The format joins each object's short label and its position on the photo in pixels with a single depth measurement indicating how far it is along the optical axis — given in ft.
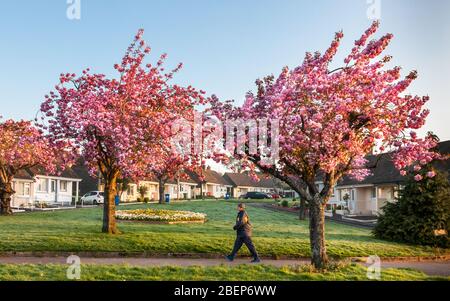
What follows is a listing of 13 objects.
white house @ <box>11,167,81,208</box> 163.63
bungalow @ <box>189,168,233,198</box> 320.19
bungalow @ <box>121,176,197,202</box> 232.32
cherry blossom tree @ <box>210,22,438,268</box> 44.75
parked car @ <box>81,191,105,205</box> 189.30
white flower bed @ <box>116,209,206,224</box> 98.63
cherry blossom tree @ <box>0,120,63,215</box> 113.70
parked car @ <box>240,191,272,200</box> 269.64
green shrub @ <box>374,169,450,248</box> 74.28
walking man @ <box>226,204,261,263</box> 52.60
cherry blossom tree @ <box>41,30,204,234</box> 65.51
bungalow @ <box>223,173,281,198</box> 376.00
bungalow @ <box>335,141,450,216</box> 132.87
